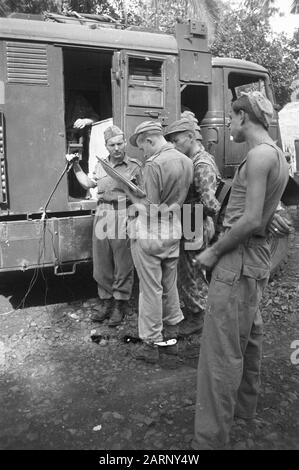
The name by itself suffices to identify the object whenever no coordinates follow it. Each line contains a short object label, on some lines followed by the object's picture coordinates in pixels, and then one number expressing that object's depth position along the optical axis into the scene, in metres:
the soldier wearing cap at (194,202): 3.77
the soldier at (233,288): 2.32
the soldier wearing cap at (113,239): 4.16
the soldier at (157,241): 3.45
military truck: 4.08
